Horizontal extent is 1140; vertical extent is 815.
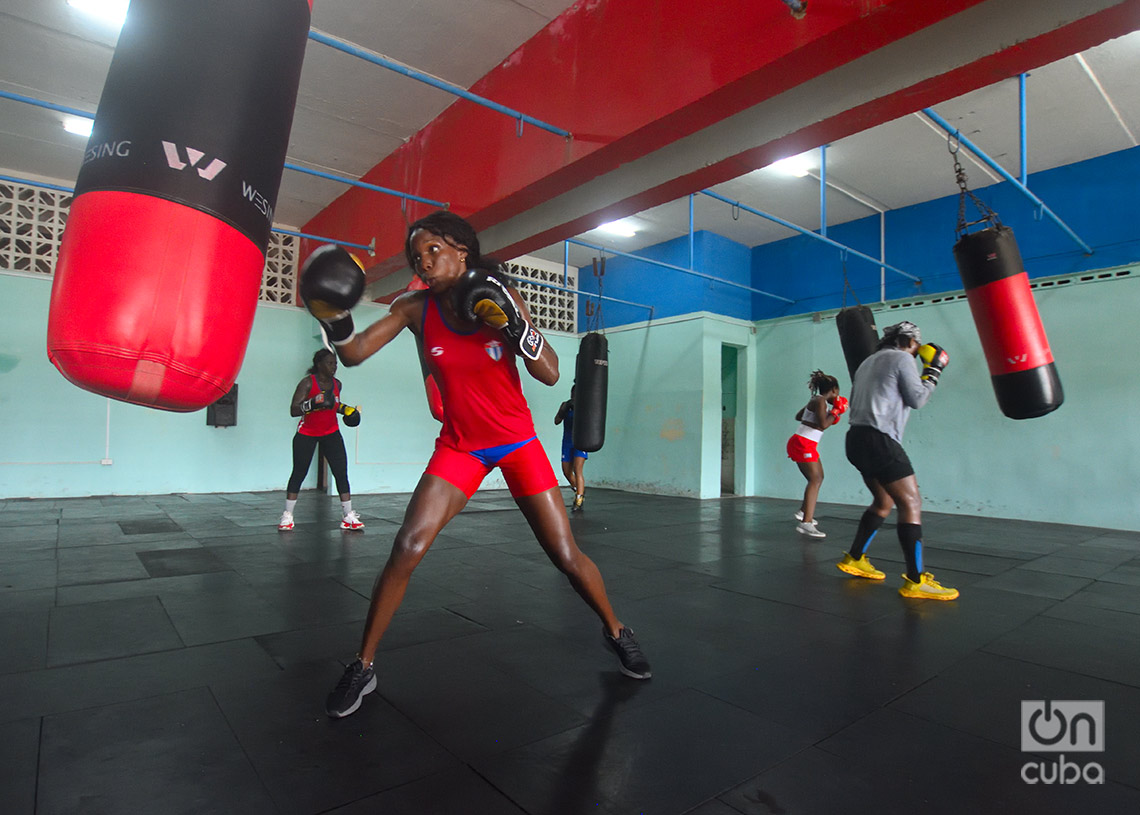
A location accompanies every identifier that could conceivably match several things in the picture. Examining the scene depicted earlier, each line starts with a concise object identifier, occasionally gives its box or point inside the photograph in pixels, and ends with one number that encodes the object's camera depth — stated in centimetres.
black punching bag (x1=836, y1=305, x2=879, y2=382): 523
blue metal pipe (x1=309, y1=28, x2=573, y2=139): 332
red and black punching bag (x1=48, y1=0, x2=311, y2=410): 133
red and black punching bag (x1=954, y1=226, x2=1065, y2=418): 336
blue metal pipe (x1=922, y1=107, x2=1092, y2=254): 381
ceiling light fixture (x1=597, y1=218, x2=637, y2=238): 872
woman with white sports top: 550
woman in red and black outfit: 530
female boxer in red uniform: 192
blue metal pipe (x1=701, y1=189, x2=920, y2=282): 557
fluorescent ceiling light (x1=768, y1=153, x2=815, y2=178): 649
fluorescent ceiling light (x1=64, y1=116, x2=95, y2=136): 600
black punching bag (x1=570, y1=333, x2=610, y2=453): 598
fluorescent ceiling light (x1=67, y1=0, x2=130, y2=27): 432
